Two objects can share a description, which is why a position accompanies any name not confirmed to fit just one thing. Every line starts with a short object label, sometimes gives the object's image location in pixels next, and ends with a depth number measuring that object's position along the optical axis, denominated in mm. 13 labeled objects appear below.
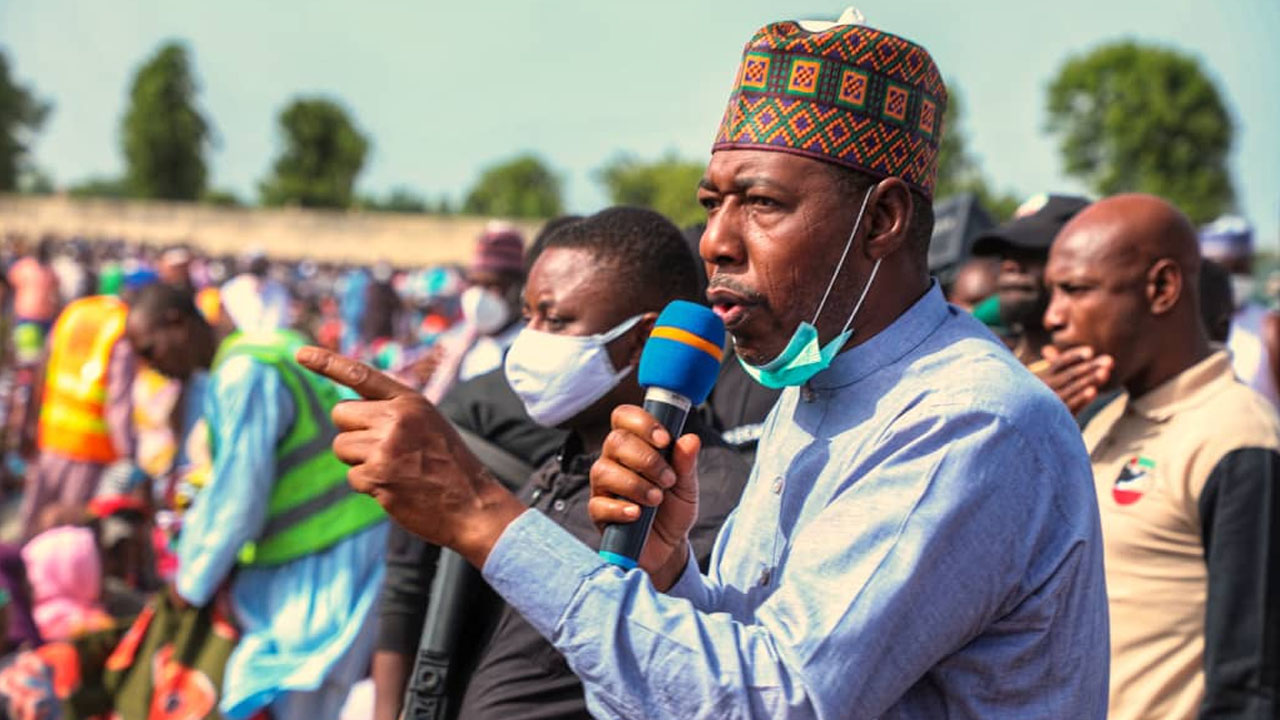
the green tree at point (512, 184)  107188
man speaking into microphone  1458
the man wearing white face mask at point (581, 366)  2650
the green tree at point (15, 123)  83562
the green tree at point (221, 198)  82250
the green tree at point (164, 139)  90312
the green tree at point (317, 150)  96500
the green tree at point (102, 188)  109312
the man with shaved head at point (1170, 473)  2836
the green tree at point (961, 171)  66688
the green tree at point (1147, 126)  60719
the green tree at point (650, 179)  98375
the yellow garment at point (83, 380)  7914
